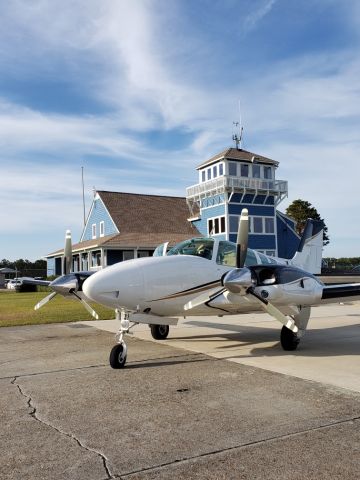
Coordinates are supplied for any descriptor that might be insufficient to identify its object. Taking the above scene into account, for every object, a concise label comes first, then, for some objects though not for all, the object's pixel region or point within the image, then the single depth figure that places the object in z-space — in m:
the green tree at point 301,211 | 62.88
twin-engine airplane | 8.88
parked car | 60.19
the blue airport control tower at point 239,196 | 37.53
